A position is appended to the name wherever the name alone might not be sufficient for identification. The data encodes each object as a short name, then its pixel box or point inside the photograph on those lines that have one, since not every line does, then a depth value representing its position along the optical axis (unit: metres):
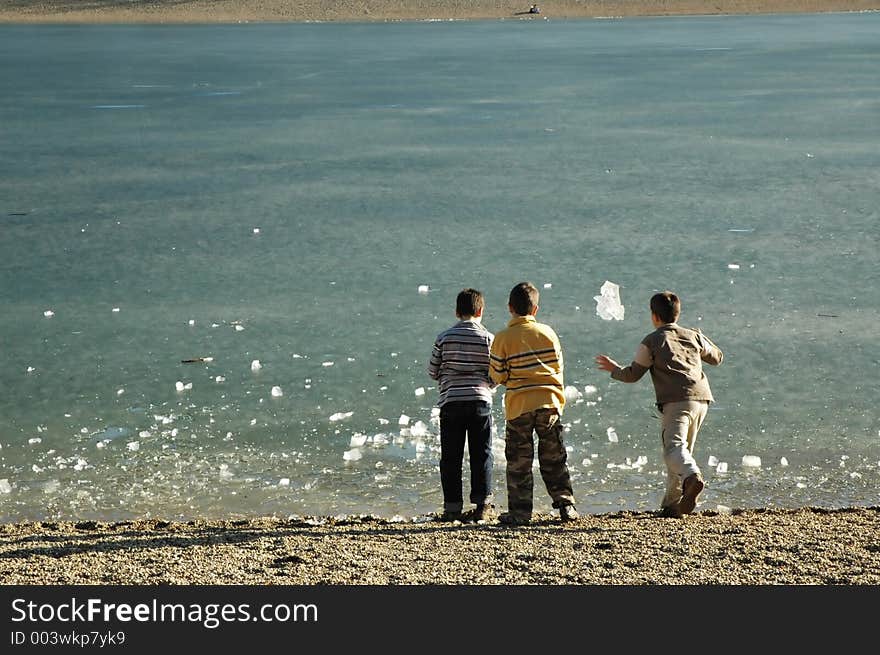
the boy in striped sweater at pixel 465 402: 11.57
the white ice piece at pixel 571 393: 16.33
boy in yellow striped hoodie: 11.20
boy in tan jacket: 11.34
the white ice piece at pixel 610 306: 19.58
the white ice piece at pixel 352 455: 14.54
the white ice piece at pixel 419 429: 15.21
